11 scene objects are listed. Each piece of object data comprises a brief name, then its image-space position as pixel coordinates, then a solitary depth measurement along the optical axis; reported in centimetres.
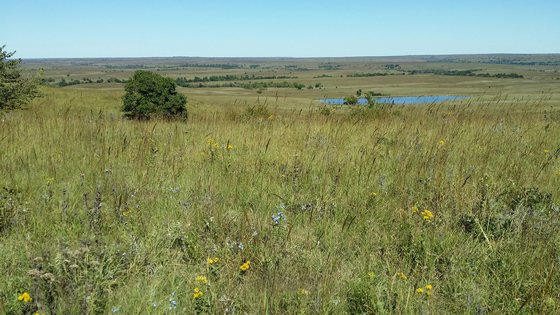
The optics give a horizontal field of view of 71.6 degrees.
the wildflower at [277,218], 294
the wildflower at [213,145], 547
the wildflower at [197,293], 211
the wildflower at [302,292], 219
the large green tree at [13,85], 1270
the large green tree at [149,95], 4488
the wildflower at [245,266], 241
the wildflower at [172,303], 207
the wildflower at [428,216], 306
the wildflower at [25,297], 187
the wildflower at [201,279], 226
